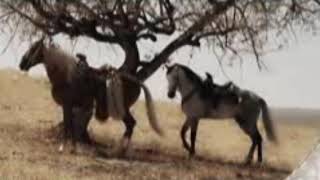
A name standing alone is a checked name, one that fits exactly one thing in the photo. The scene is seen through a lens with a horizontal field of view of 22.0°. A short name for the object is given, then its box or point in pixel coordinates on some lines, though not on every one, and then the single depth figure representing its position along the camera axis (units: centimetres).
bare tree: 1820
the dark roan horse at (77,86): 1711
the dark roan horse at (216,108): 1817
